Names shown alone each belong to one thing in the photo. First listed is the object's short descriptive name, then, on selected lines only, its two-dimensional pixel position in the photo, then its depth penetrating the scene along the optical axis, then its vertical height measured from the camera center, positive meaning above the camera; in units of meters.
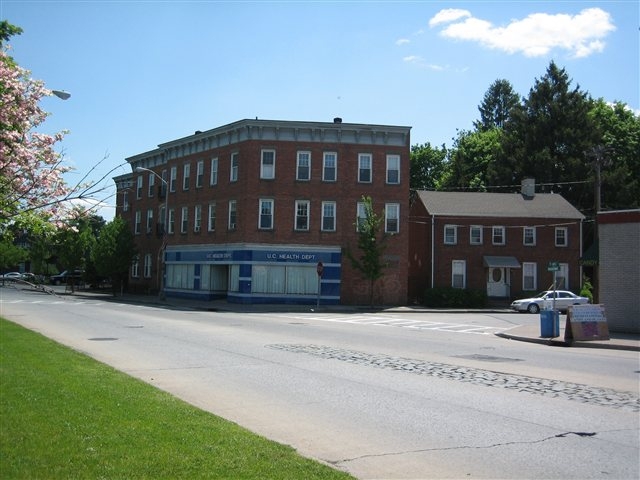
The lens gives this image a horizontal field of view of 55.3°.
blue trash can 21.80 -1.37
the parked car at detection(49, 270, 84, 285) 66.81 -0.53
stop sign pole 37.09 +0.64
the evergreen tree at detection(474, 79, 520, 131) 93.44 +27.89
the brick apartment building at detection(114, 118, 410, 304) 41.03 +4.97
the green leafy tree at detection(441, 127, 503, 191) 66.50 +13.79
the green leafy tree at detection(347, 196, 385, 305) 38.53 +2.20
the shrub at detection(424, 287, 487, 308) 43.38 -1.03
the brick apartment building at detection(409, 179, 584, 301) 45.69 +2.74
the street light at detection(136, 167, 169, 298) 43.74 +3.28
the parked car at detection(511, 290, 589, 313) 38.69 -1.00
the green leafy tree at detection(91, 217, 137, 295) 49.28 +1.98
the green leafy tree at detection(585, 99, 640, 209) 57.75 +14.02
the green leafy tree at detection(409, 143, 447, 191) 73.06 +13.80
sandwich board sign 20.72 -1.24
